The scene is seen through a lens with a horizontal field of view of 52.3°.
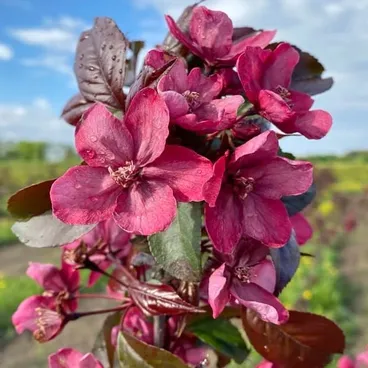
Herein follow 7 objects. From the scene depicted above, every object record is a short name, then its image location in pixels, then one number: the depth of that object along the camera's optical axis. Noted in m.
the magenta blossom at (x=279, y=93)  0.11
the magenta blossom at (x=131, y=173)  0.10
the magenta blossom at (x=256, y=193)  0.11
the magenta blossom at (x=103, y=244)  0.15
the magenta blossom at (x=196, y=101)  0.11
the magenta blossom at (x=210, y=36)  0.13
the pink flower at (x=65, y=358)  0.14
